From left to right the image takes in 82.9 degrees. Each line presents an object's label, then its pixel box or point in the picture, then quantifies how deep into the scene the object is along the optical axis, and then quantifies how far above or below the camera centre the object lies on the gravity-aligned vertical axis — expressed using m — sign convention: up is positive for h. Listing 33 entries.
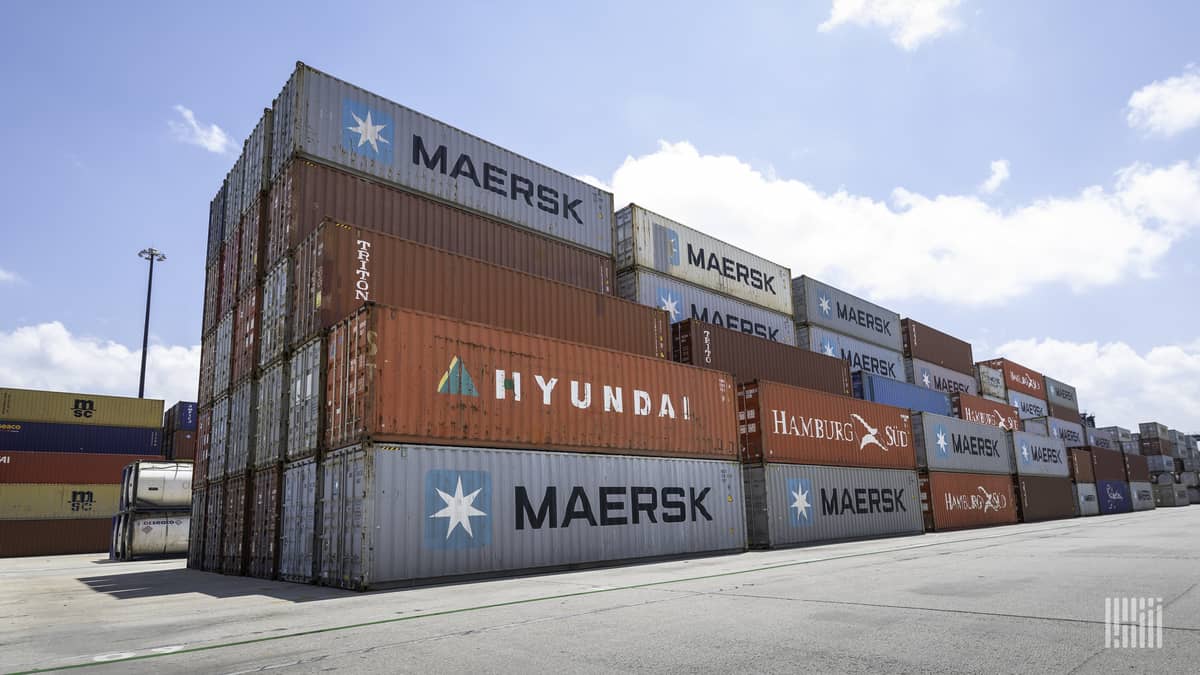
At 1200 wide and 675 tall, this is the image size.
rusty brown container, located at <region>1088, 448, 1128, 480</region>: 53.69 -0.64
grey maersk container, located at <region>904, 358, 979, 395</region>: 41.69 +5.41
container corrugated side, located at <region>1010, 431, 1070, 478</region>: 40.50 +0.23
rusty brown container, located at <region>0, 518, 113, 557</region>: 35.47 -2.36
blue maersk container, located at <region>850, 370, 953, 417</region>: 34.16 +3.67
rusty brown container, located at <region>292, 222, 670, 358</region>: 15.71 +4.75
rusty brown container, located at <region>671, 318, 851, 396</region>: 23.92 +4.19
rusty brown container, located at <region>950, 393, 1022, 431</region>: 42.38 +3.23
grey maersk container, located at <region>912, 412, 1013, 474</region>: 31.27 +0.80
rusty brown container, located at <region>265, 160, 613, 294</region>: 17.83 +7.33
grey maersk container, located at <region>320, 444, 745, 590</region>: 13.27 -0.78
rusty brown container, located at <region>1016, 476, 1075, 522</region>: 40.00 -2.46
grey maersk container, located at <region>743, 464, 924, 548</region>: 22.25 -1.36
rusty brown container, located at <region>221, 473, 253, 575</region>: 18.25 -1.03
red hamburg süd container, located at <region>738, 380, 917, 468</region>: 22.77 +1.35
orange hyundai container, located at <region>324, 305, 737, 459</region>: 13.86 +1.98
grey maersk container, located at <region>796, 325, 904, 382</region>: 34.09 +6.04
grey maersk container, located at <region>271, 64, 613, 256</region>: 18.37 +9.51
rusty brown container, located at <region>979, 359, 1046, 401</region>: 53.90 +6.67
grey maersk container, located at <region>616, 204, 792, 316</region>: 25.80 +8.66
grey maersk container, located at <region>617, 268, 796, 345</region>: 25.34 +6.64
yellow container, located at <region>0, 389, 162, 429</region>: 37.44 +4.72
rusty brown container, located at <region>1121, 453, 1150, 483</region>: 61.09 -1.24
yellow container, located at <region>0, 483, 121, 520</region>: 35.59 -0.44
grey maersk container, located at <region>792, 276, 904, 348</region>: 34.47 +8.11
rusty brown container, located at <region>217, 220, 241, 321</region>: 22.16 +7.10
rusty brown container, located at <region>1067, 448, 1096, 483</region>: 49.22 -0.54
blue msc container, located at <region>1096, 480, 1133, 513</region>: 53.25 -3.19
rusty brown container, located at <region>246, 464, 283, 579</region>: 16.55 -0.96
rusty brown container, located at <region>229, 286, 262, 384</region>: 19.53 +4.39
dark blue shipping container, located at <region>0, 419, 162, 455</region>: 37.09 +3.00
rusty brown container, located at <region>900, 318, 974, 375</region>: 42.22 +7.43
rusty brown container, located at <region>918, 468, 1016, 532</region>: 30.81 -1.91
